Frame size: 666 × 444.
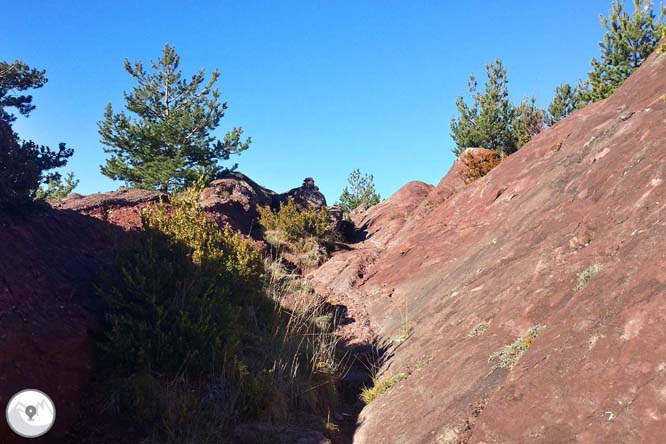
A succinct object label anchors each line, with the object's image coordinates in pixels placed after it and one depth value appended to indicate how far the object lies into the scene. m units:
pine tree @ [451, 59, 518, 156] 30.41
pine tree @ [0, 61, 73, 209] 6.86
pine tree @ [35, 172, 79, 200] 27.64
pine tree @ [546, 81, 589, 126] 28.83
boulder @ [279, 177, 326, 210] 22.62
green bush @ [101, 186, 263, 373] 5.37
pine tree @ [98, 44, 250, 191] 22.67
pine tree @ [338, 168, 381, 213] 39.84
